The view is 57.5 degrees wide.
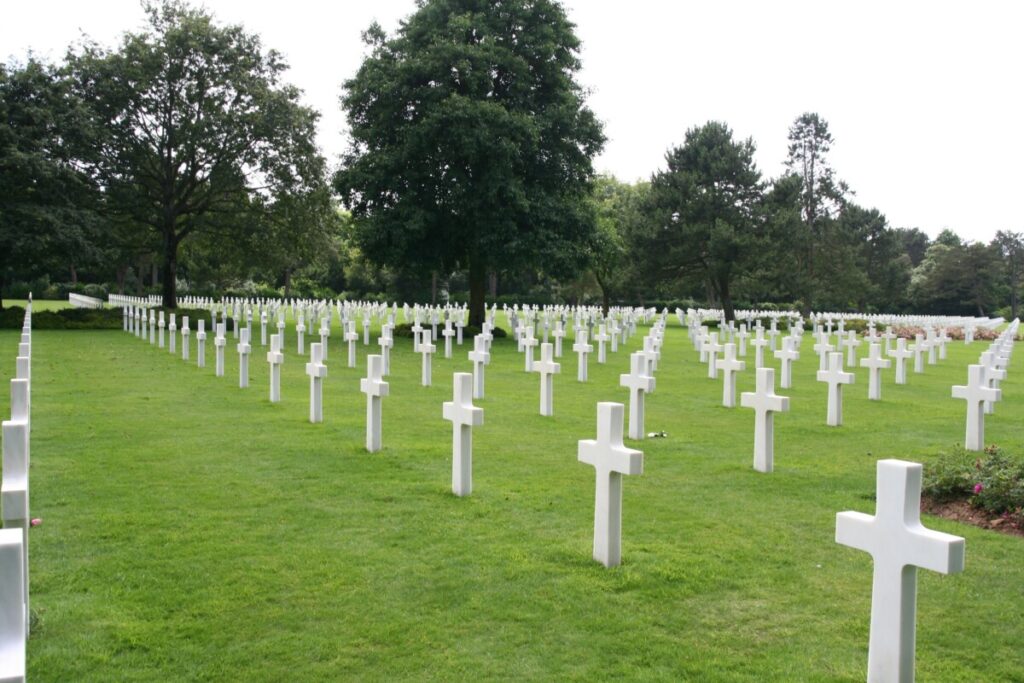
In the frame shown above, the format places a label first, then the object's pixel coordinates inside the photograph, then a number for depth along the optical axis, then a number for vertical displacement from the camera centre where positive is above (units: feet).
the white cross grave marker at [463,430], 22.86 -3.16
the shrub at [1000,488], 20.93 -3.95
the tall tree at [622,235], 111.51 +9.12
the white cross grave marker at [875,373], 45.52 -3.02
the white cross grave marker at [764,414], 26.32 -3.02
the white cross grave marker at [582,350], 51.90 -2.57
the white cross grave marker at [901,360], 55.52 -2.87
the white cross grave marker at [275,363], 40.11 -2.85
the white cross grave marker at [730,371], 40.16 -2.74
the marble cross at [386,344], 52.95 -2.52
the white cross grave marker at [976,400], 30.01 -2.79
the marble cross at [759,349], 54.72 -2.41
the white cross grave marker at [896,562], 11.28 -3.06
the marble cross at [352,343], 59.00 -2.81
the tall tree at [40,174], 91.81 +11.82
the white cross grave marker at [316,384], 34.47 -3.23
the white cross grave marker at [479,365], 43.11 -2.94
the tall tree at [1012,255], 226.17 +14.84
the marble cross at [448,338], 66.39 -2.76
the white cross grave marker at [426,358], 48.21 -2.96
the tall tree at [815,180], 158.61 +22.67
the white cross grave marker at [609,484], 17.20 -3.32
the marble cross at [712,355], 56.97 -2.92
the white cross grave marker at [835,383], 36.01 -2.81
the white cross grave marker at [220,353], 50.96 -3.17
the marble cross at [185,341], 61.98 -3.10
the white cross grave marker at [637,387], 31.55 -2.73
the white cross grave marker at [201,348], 56.62 -3.22
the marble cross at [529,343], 56.39 -2.45
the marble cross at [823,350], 56.24 -2.39
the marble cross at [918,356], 64.84 -3.02
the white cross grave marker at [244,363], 45.67 -3.29
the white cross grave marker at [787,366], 51.29 -3.13
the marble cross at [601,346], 66.69 -2.98
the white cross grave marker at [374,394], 28.30 -2.92
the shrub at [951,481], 22.57 -4.08
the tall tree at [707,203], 133.69 +15.13
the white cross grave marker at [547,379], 38.32 -3.12
